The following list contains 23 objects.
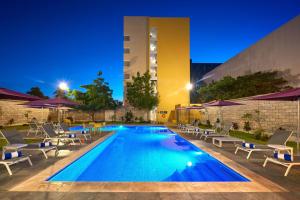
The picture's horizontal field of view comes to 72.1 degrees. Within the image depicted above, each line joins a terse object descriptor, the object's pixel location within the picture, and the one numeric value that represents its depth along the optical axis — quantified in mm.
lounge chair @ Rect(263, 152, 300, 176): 5020
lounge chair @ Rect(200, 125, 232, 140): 10992
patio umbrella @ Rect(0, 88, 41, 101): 7081
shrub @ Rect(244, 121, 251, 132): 14844
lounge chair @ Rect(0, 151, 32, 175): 4953
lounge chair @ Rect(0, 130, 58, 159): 6540
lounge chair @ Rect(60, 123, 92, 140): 11457
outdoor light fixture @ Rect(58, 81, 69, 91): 16109
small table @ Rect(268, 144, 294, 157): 6327
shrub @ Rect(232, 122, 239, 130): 16844
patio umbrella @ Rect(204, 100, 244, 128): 12570
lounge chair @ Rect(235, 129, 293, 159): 6922
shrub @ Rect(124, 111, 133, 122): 30219
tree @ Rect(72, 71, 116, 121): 28891
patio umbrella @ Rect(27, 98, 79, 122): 10750
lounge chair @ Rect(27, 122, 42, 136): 13649
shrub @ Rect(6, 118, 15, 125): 20497
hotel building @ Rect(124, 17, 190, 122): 33438
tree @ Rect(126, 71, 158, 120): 28203
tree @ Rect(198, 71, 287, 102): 16688
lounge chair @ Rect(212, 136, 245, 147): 9179
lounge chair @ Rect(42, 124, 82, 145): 9339
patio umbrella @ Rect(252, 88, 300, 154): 6605
